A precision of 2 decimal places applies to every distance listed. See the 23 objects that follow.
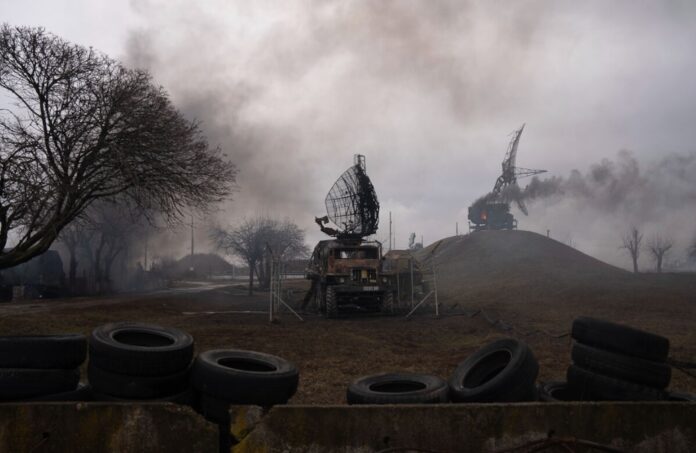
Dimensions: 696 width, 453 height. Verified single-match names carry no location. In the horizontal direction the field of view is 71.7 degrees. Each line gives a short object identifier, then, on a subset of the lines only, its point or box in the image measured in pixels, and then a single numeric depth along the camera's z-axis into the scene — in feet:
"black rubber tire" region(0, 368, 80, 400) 13.67
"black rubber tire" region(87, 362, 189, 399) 14.32
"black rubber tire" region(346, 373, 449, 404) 14.51
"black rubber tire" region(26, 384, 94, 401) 13.96
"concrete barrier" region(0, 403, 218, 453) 10.65
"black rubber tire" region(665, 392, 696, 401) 16.00
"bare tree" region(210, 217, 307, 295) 139.64
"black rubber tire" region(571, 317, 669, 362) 15.65
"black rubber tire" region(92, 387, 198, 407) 14.33
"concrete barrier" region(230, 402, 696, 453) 10.85
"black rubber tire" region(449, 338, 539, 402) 14.70
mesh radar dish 74.74
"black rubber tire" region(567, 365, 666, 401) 15.20
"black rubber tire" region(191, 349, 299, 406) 14.19
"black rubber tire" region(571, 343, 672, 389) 15.34
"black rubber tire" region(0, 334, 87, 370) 14.16
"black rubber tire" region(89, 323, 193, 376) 14.33
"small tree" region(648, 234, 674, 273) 181.83
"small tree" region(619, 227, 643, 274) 186.09
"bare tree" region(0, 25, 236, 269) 40.14
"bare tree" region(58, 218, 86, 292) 114.09
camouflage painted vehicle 62.44
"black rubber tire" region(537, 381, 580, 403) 16.28
